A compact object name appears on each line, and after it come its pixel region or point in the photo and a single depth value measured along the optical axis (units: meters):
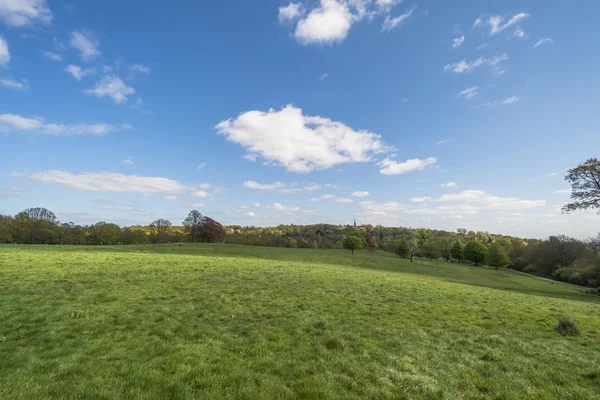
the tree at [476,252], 84.88
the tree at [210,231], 92.38
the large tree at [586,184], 29.92
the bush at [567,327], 11.00
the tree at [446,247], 107.68
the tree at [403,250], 79.94
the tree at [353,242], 75.06
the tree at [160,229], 100.50
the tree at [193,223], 93.50
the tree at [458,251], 94.44
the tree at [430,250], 90.06
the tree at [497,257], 78.56
